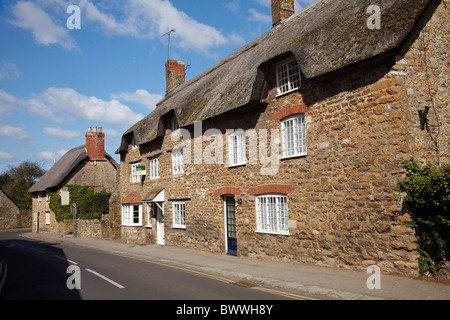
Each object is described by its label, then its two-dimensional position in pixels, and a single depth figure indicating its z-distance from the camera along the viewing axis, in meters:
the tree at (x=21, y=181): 53.28
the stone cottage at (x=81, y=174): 34.28
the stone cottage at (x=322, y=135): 9.11
